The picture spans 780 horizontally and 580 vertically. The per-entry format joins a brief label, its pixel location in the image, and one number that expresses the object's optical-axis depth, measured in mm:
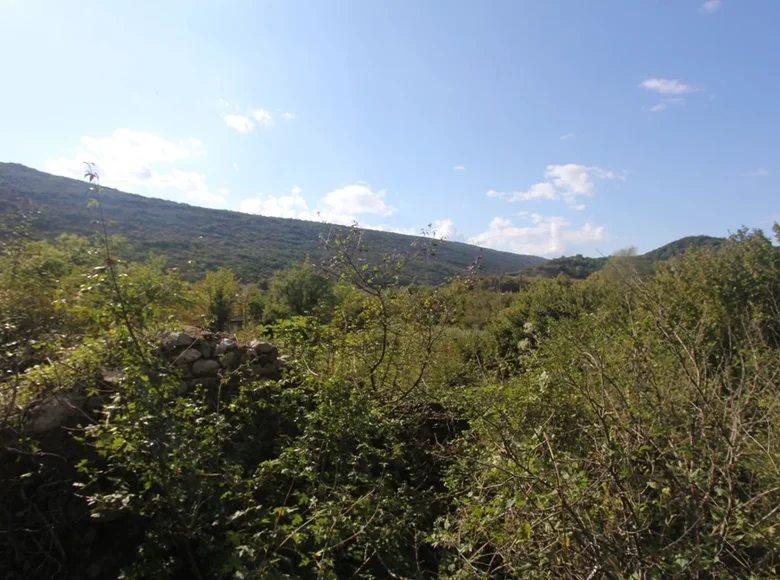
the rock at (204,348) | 4574
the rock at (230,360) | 4590
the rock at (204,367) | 4438
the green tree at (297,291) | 17141
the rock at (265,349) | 5000
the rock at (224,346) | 4654
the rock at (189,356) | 4359
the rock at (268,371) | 4914
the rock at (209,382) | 4391
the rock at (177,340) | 4305
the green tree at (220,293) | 14125
